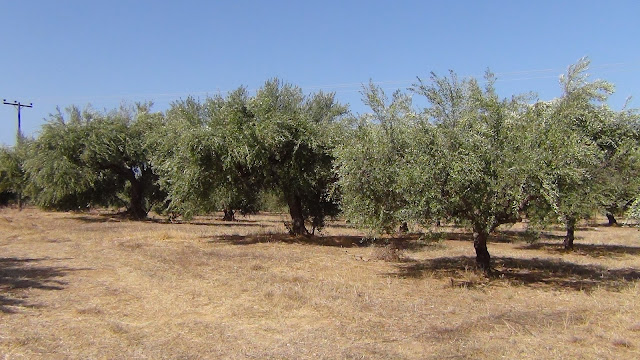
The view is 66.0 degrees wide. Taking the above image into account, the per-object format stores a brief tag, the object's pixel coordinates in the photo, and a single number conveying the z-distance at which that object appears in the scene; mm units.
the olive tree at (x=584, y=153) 11086
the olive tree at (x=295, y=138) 19969
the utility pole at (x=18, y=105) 43841
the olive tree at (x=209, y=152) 19766
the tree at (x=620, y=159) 16297
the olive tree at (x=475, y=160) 11039
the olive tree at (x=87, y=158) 32500
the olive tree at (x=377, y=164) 12305
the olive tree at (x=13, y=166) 40688
